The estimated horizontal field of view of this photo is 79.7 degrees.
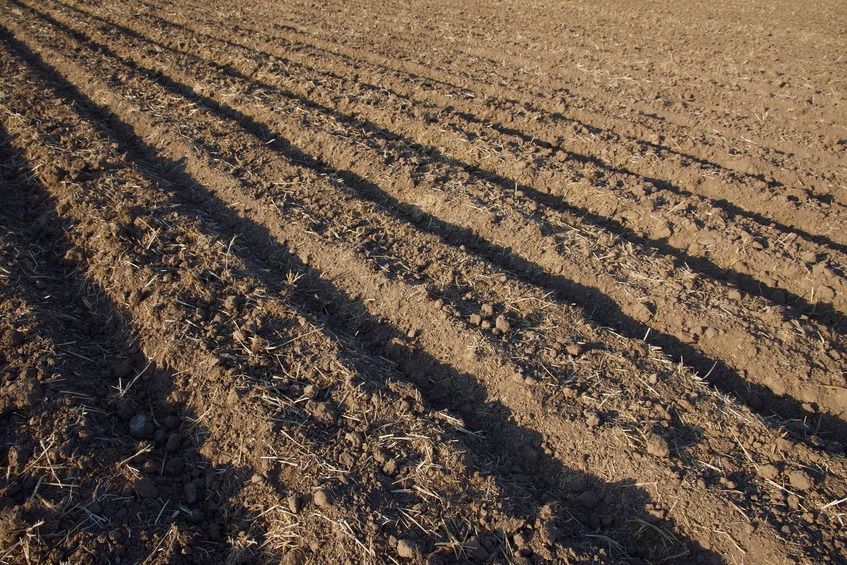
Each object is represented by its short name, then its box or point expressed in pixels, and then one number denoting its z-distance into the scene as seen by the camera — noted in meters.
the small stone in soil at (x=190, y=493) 2.87
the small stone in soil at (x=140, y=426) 3.14
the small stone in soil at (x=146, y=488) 2.76
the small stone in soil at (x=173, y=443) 3.09
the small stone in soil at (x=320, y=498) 2.72
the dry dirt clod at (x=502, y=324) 3.80
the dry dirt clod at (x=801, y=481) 2.90
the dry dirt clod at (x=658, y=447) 3.05
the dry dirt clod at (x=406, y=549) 2.53
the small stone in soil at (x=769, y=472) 2.98
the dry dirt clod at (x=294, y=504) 2.72
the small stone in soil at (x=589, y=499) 2.95
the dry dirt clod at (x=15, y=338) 3.40
